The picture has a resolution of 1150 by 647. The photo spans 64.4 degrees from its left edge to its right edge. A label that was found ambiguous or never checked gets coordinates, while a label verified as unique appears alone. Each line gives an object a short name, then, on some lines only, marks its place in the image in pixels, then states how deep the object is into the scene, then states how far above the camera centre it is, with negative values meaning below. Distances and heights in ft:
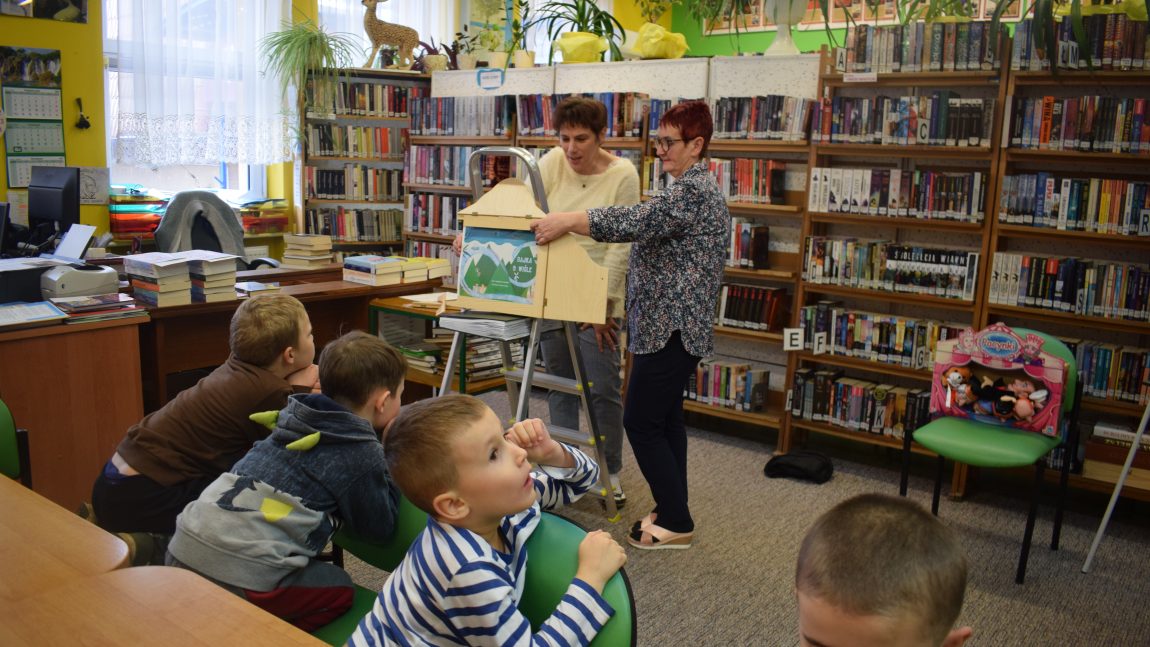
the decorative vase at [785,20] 15.01 +3.01
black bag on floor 13.51 -3.88
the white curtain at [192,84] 18.19 +2.08
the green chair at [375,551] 5.71 -2.35
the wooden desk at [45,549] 4.47 -1.92
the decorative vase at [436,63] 20.59 +2.89
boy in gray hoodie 5.64 -2.02
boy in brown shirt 7.22 -2.01
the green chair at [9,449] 7.05 -2.08
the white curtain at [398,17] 22.02 +4.38
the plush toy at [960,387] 11.47 -2.22
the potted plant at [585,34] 17.65 +3.20
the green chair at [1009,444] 10.39 -2.71
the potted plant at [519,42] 18.97 +3.24
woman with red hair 9.87 -0.77
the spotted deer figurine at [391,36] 20.63 +3.53
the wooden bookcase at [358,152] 20.06 +0.83
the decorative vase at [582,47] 17.62 +2.87
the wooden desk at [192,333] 11.90 -2.01
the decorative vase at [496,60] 19.51 +2.87
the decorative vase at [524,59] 18.93 +2.80
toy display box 10.89 -2.08
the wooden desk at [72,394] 10.02 -2.42
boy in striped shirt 4.30 -1.74
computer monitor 13.84 -0.33
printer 10.99 -1.22
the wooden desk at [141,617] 3.99 -1.96
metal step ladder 10.68 -2.26
